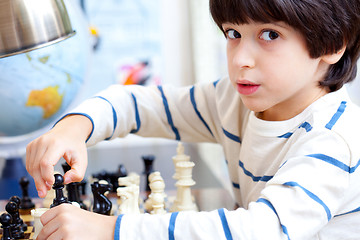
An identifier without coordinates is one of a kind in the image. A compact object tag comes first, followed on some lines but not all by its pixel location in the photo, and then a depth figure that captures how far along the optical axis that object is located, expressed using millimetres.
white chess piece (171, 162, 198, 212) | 1067
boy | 705
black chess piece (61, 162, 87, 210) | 1033
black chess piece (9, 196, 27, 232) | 953
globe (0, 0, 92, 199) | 1054
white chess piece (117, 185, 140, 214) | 930
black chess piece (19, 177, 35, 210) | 1135
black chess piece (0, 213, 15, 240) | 873
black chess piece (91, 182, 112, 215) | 951
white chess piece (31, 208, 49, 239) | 858
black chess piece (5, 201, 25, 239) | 925
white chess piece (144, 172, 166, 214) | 967
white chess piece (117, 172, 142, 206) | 1060
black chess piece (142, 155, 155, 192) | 1346
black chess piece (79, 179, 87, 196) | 1257
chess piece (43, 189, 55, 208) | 1065
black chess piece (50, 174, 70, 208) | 823
